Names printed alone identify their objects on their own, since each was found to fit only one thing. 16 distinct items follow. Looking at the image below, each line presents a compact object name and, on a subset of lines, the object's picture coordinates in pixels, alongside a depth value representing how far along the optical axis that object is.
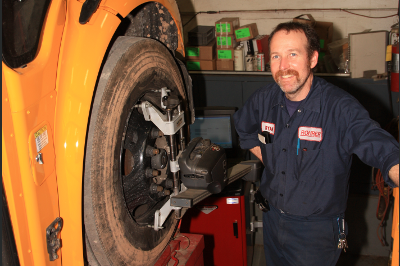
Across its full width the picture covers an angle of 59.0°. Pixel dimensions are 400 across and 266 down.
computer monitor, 3.60
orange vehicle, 1.07
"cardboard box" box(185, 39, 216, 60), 4.71
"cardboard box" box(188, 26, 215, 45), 4.69
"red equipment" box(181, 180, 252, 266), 3.26
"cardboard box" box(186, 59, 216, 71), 4.75
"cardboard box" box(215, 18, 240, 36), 4.80
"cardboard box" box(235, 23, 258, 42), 4.90
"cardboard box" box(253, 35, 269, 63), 4.82
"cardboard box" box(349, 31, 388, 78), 4.01
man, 2.13
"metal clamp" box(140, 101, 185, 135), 1.63
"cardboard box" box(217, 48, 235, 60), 4.77
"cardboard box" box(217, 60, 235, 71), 4.79
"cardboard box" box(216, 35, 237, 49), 4.80
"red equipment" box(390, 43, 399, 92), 3.75
